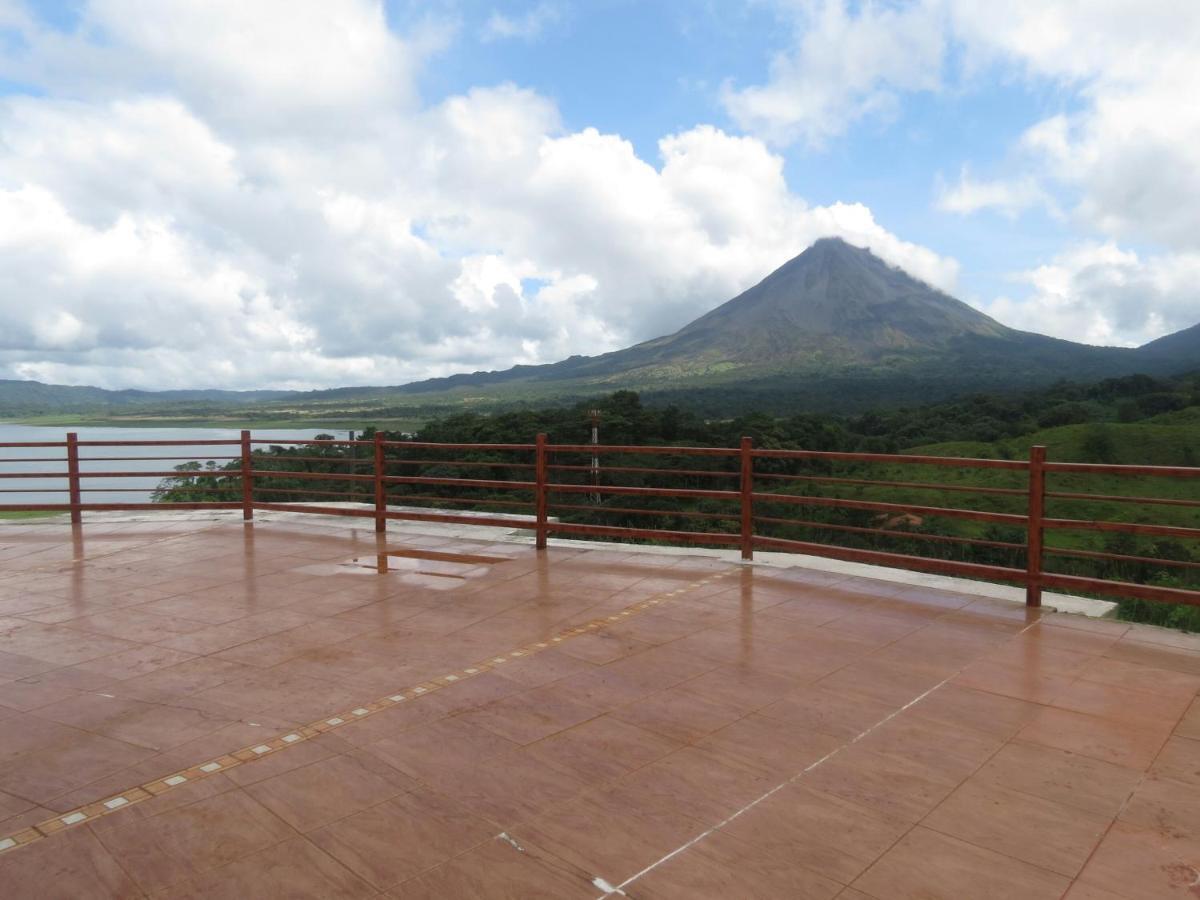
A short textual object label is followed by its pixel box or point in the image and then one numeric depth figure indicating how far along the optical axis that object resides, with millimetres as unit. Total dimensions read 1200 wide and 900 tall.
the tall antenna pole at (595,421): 16581
